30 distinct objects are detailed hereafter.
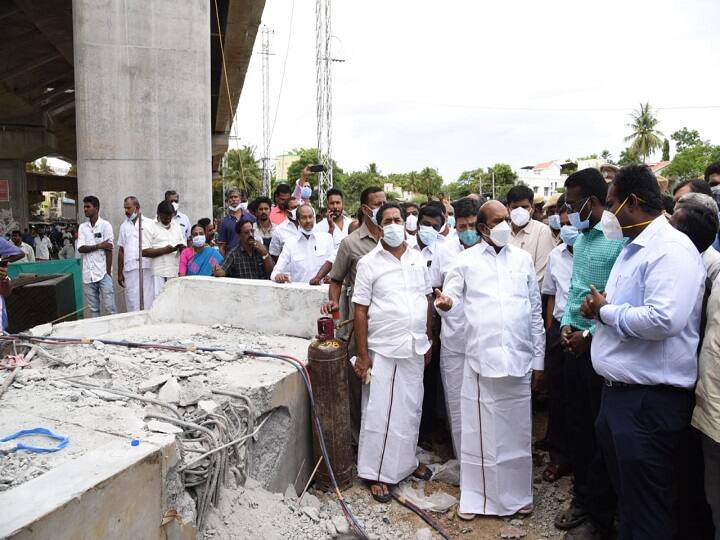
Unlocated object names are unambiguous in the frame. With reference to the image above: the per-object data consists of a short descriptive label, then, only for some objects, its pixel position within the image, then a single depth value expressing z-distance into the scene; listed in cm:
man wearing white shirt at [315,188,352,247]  656
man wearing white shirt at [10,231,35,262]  1462
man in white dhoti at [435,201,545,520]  372
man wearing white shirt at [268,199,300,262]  648
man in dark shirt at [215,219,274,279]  584
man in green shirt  343
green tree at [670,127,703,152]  6432
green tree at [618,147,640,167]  5728
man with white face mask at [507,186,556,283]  509
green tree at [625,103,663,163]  5619
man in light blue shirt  257
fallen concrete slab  223
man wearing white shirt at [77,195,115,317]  774
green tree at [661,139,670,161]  5625
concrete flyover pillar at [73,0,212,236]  831
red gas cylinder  395
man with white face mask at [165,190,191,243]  827
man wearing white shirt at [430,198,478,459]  450
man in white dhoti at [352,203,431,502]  405
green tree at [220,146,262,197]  5472
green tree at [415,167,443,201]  7694
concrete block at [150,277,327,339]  484
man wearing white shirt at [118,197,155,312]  766
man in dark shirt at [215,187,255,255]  760
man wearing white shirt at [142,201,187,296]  741
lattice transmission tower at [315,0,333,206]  2323
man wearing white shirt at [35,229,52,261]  1970
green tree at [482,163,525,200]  6144
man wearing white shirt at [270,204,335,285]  589
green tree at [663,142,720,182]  3841
